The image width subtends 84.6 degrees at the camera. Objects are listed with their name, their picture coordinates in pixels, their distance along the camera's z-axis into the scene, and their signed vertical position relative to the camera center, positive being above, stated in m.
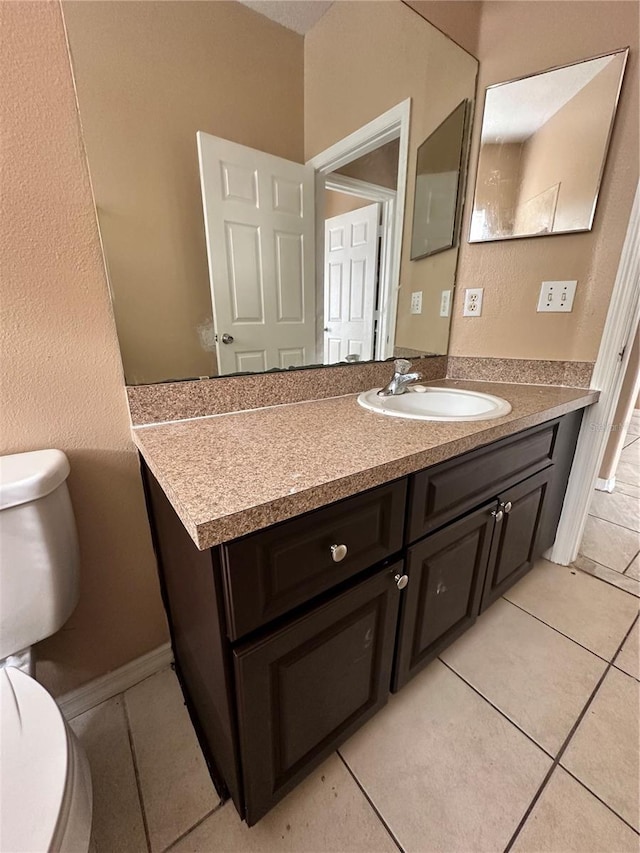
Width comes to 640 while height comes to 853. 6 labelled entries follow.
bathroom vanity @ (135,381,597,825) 0.57 -0.47
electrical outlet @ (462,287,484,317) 1.50 +0.05
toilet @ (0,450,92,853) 0.49 -0.64
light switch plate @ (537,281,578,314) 1.32 +0.07
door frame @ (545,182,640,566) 1.20 -0.25
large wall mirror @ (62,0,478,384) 0.80 +0.39
